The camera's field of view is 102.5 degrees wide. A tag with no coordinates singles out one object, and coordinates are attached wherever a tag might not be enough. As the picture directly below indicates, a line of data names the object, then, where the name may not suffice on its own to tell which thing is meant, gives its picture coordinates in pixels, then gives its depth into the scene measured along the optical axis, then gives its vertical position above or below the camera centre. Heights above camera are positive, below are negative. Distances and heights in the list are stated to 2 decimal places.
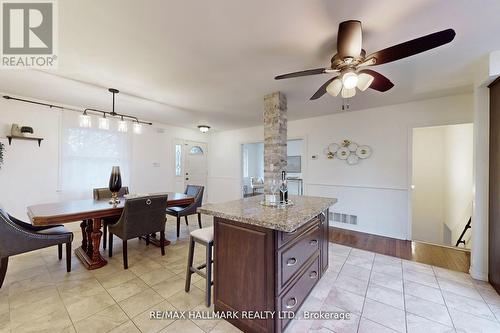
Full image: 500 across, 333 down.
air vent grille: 4.22 -1.11
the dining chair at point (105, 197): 3.02 -0.53
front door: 6.15 +0.09
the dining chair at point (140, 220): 2.52 -0.72
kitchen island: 1.43 -0.76
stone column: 3.17 +0.50
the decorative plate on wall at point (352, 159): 4.17 +0.16
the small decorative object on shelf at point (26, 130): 3.32 +0.59
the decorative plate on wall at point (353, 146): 4.16 +0.43
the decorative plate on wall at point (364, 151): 4.01 +0.31
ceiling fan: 1.32 +0.84
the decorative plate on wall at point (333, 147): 4.40 +0.43
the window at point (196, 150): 6.34 +0.50
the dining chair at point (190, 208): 3.59 -0.79
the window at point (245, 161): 7.76 +0.18
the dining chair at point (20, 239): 2.00 -0.80
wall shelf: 3.28 +0.46
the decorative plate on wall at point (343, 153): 4.26 +0.29
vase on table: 2.90 -0.24
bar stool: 1.85 -0.84
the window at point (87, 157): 3.89 +0.19
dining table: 2.16 -0.58
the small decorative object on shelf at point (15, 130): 3.27 +0.58
